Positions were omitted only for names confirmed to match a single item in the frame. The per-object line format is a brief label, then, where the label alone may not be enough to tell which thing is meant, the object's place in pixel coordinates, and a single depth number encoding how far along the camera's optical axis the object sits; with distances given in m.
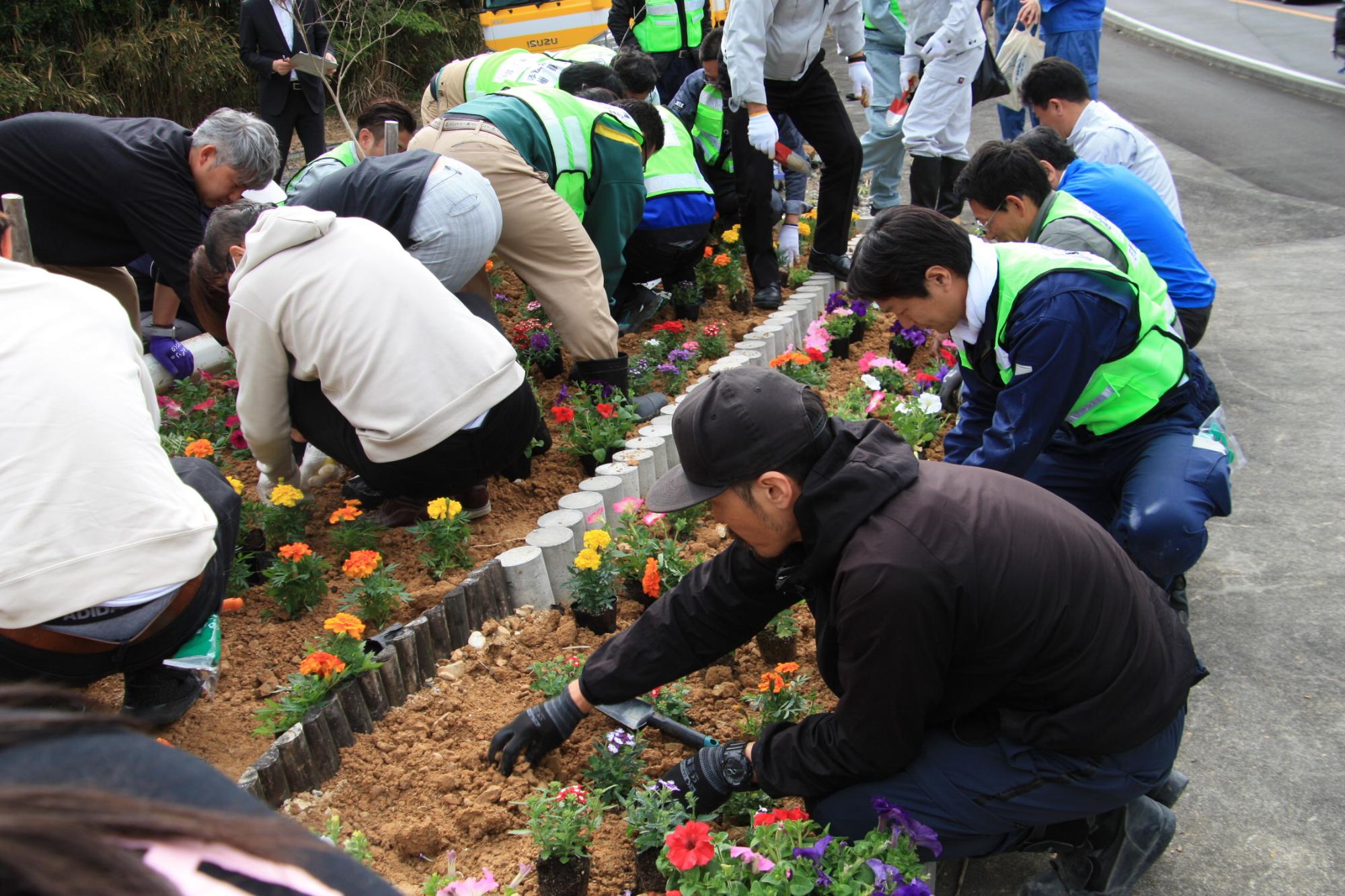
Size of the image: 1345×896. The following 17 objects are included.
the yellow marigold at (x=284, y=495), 3.31
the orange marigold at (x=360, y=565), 2.92
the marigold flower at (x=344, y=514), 3.25
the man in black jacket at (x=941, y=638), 2.00
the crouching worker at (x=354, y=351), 3.11
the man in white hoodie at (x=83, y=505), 2.29
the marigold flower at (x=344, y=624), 2.64
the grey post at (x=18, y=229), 3.00
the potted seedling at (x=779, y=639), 3.09
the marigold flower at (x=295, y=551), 3.08
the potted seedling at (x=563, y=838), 2.21
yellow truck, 8.66
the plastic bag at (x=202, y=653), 2.75
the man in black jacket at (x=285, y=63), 6.84
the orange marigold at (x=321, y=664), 2.59
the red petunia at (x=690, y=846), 1.97
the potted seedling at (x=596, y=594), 3.25
